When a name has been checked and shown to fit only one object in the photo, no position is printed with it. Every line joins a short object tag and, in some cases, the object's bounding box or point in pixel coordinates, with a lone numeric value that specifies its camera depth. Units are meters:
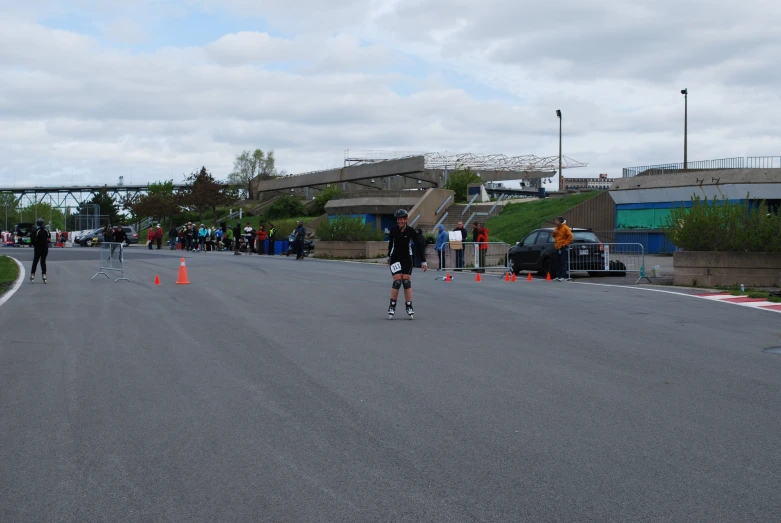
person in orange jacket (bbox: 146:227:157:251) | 50.75
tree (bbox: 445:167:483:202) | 68.88
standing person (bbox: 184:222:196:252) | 47.53
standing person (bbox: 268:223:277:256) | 43.41
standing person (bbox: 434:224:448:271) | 28.20
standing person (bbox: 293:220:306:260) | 37.03
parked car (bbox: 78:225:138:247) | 60.00
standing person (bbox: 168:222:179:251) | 53.09
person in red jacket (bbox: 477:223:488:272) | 27.31
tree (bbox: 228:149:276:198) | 120.81
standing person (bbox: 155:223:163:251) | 51.56
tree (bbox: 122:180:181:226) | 73.62
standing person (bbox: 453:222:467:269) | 28.28
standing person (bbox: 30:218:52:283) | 20.91
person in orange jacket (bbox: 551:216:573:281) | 22.45
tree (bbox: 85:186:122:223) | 93.69
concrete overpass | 71.56
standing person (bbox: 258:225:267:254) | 43.69
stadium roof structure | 87.81
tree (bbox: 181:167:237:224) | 68.31
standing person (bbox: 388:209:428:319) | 13.23
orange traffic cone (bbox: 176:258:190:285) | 20.77
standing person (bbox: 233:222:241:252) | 44.66
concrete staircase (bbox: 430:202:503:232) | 53.69
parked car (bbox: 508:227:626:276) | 23.64
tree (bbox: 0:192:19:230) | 119.47
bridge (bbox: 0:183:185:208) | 129.25
